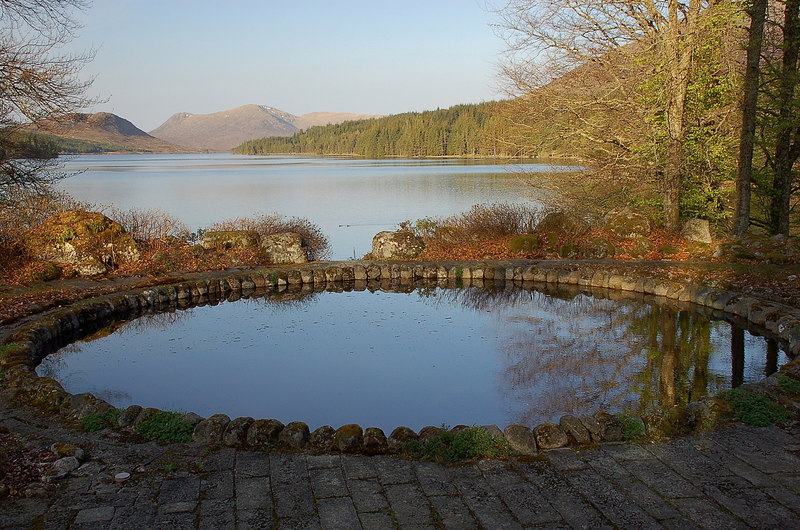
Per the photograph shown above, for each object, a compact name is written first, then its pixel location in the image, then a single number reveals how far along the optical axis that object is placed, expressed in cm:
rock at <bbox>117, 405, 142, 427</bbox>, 530
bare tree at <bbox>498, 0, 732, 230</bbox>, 1434
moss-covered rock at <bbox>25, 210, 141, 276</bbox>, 1272
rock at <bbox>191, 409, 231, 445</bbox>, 504
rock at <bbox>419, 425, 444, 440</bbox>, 492
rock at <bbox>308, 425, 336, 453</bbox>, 491
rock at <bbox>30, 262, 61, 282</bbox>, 1167
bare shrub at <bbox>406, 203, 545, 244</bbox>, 1600
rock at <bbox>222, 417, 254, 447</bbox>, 500
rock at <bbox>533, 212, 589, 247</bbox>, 1496
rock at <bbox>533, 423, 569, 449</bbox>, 492
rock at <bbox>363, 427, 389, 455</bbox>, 486
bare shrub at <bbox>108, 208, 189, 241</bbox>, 1545
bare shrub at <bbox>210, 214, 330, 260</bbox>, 1612
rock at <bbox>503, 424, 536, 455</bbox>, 484
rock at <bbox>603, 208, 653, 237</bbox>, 1467
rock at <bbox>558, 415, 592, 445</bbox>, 498
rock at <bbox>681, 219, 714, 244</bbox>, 1419
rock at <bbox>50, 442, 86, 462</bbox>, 465
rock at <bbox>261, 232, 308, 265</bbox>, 1444
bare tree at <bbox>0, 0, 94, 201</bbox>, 1091
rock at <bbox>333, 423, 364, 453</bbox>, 488
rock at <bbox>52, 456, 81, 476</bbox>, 444
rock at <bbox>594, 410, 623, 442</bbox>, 503
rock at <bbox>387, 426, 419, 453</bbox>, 486
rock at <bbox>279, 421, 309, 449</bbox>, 495
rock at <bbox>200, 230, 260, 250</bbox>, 1494
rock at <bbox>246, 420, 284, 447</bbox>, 497
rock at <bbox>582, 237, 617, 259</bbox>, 1406
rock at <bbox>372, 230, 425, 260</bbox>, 1480
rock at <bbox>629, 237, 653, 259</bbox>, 1384
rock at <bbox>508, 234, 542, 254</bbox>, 1473
